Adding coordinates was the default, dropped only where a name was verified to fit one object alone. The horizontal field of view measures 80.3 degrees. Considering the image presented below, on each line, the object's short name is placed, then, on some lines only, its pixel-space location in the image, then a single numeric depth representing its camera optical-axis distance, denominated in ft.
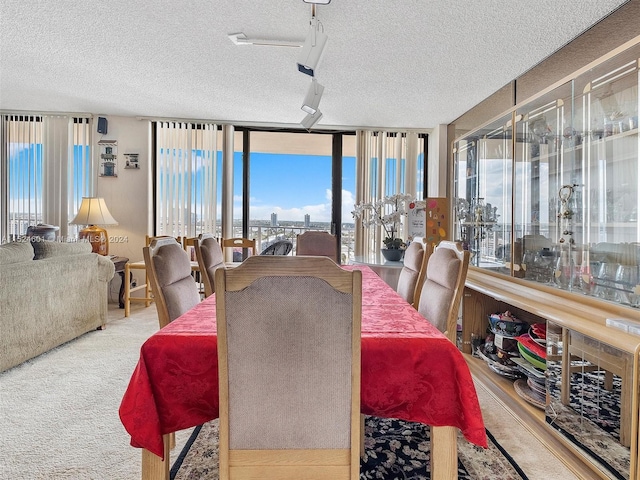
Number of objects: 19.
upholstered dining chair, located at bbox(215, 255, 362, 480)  3.31
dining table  3.72
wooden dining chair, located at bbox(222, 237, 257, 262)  13.50
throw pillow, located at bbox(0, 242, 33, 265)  8.54
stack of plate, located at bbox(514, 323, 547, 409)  7.23
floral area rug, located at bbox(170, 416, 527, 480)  5.29
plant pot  11.30
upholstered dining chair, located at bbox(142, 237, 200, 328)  5.16
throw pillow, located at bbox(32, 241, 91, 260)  9.95
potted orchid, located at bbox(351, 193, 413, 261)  11.15
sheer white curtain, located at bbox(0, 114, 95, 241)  15.69
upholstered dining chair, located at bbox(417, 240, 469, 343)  5.21
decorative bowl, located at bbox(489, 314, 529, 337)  8.68
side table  14.07
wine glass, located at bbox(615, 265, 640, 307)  5.98
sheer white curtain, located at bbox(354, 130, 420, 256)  17.03
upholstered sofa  8.54
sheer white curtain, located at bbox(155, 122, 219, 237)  16.38
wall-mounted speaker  15.76
